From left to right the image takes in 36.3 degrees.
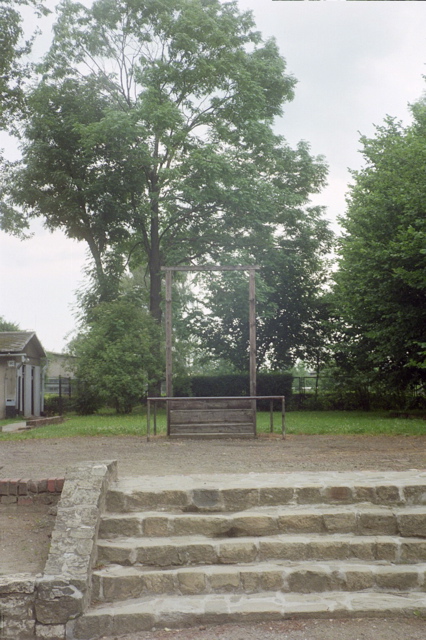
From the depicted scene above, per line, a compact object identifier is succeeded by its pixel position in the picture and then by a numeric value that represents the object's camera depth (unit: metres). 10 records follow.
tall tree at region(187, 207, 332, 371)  30.28
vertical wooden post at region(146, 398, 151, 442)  13.35
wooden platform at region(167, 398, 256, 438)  13.70
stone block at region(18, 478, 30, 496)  6.58
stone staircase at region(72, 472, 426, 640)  4.78
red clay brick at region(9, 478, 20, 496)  6.59
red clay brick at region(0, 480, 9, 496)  6.59
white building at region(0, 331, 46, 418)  25.02
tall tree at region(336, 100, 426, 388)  18.23
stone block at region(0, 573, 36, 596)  4.68
